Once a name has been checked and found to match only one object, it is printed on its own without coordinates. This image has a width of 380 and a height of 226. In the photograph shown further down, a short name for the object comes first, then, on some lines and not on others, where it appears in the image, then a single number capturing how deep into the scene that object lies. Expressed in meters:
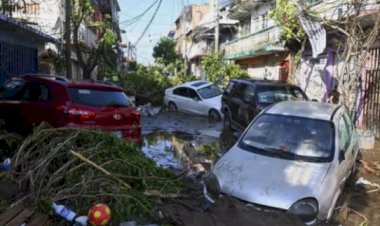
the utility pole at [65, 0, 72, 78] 18.34
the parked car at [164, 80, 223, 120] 20.58
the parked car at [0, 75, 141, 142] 8.87
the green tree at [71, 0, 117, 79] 22.41
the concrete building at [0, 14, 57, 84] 14.72
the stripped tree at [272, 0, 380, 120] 13.05
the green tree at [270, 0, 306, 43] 18.33
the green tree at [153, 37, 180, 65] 63.94
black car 13.98
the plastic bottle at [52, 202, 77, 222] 4.40
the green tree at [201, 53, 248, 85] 27.80
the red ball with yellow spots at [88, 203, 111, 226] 4.27
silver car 5.86
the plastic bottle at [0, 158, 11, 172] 5.93
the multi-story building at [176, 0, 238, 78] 40.00
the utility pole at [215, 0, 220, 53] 30.64
